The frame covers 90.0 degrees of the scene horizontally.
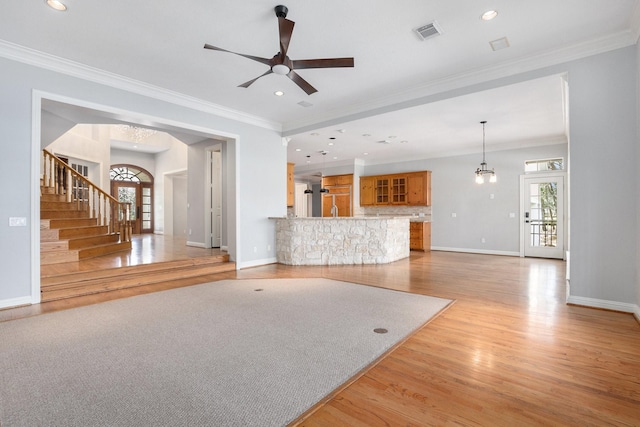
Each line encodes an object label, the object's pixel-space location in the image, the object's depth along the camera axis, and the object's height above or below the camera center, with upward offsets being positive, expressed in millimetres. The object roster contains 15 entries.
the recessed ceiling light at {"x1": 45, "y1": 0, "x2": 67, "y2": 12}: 2919 +1934
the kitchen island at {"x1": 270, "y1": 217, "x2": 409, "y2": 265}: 6566 -563
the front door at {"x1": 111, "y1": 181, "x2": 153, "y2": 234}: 12498 +566
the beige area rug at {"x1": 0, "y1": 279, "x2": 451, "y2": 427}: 1782 -1084
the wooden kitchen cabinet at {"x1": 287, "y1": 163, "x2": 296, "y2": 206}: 9633 +917
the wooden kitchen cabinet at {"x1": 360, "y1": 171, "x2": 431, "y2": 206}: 9367 +742
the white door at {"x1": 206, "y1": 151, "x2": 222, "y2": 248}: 7949 +344
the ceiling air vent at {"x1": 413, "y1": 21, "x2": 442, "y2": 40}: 3248 +1905
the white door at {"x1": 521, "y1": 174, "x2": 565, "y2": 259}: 7375 -71
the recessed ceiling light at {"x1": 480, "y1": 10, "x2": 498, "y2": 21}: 3049 +1915
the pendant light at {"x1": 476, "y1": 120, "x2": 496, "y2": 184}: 6788 +806
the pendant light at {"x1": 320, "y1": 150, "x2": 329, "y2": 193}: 10898 +819
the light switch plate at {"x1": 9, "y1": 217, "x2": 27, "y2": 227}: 3701 -92
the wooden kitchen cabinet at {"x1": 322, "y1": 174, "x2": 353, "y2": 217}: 10820 +652
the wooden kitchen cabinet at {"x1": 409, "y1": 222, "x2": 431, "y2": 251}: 9141 -658
